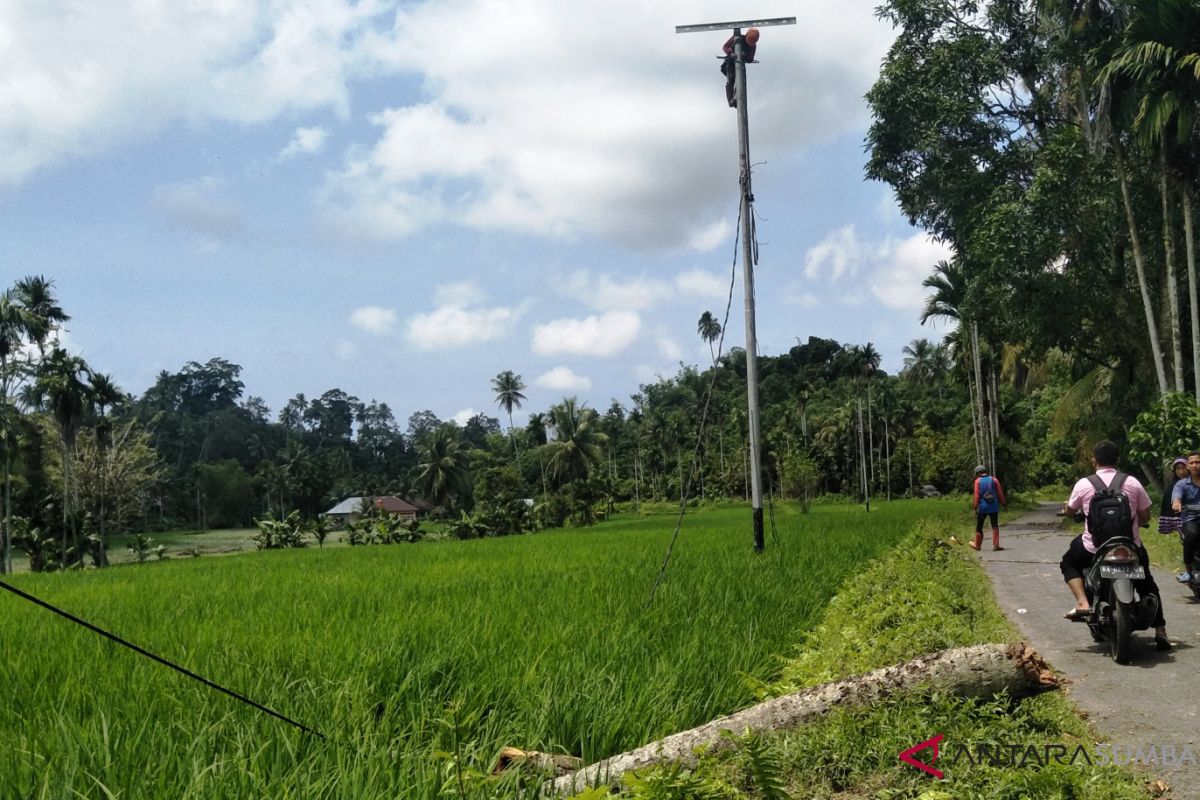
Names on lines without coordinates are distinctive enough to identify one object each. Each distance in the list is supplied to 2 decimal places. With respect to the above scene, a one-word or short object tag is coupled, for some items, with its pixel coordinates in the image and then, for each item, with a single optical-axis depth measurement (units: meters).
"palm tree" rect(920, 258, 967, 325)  32.06
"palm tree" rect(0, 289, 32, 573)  27.45
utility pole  12.47
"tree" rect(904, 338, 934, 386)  66.00
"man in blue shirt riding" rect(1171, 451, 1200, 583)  7.50
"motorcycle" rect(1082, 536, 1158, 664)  5.55
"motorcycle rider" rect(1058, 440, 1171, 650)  6.07
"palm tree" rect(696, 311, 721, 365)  84.62
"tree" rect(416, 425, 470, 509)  59.72
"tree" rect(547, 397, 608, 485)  55.59
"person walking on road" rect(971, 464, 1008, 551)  13.71
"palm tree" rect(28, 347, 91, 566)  31.02
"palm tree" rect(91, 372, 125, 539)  33.31
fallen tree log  3.81
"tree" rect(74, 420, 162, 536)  40.03
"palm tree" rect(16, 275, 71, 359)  33.51
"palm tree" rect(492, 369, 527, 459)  72.12
